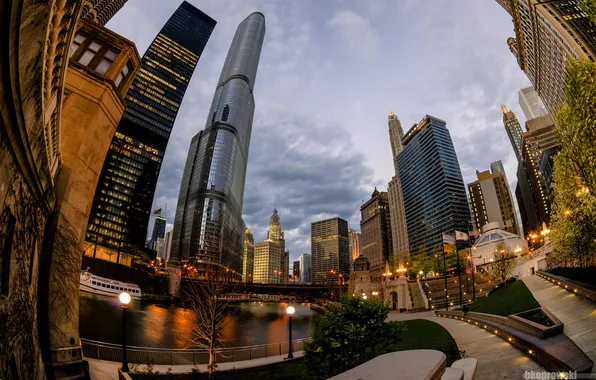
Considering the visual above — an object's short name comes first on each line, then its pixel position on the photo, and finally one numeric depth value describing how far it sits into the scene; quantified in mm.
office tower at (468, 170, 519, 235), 195125
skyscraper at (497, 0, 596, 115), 60000
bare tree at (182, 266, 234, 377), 15369
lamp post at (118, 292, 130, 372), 13622
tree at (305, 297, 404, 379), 11430
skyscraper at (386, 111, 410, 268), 136150
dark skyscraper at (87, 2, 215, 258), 111688
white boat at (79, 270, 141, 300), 60781
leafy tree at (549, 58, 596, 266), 12516
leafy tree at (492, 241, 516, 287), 50488
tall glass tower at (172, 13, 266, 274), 164062
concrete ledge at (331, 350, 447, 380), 3477
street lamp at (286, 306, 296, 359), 18688
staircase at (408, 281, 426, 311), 51512
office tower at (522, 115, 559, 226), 144875
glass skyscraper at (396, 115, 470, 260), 186500
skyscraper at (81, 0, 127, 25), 83050
